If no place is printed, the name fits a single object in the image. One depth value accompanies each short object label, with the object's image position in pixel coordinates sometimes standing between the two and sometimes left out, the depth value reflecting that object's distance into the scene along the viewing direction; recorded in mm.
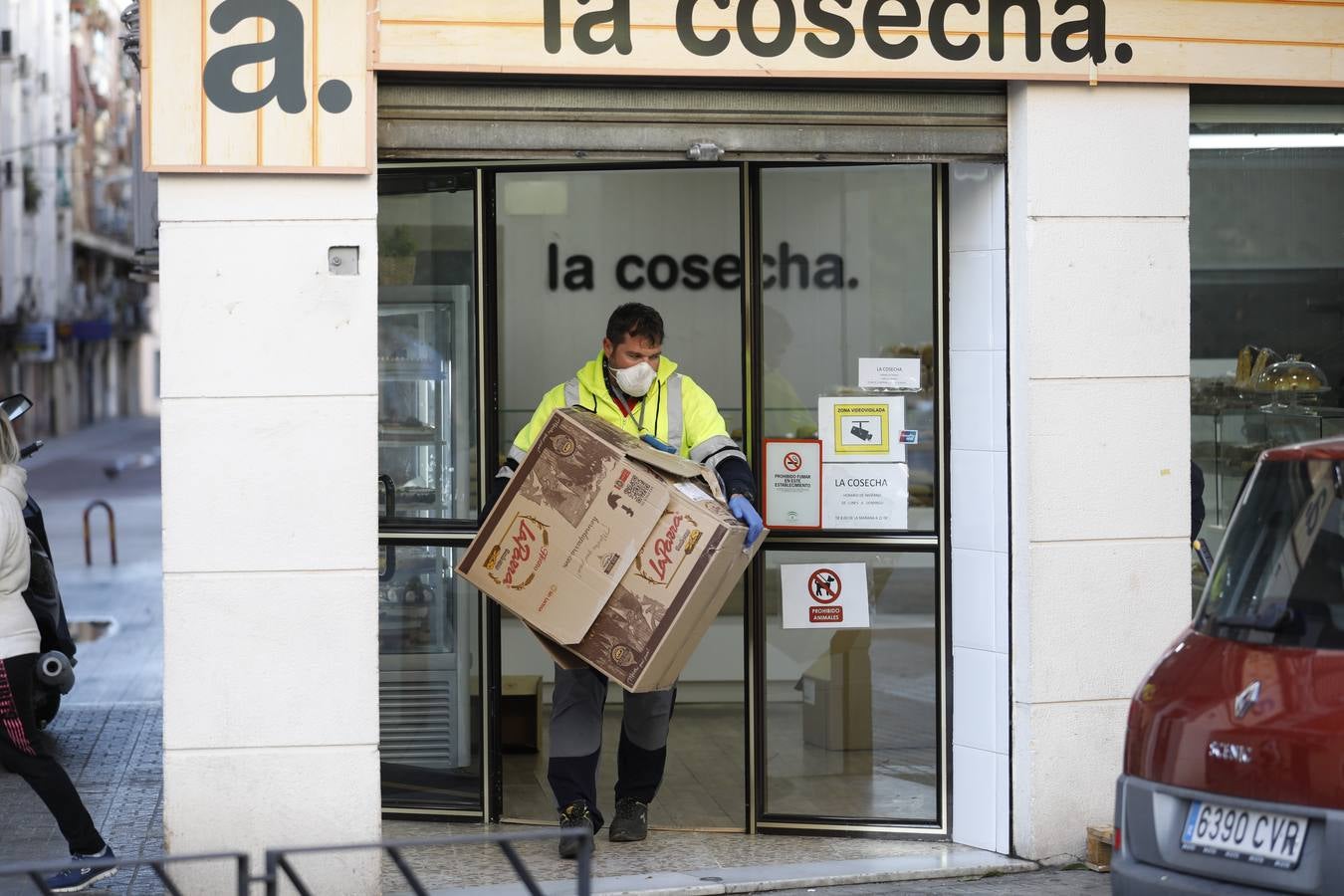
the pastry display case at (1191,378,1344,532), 14391
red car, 7879
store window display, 14219
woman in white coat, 11508
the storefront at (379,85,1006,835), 13094
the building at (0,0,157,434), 88000
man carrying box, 12281
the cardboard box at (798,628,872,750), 13859
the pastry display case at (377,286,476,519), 13617
